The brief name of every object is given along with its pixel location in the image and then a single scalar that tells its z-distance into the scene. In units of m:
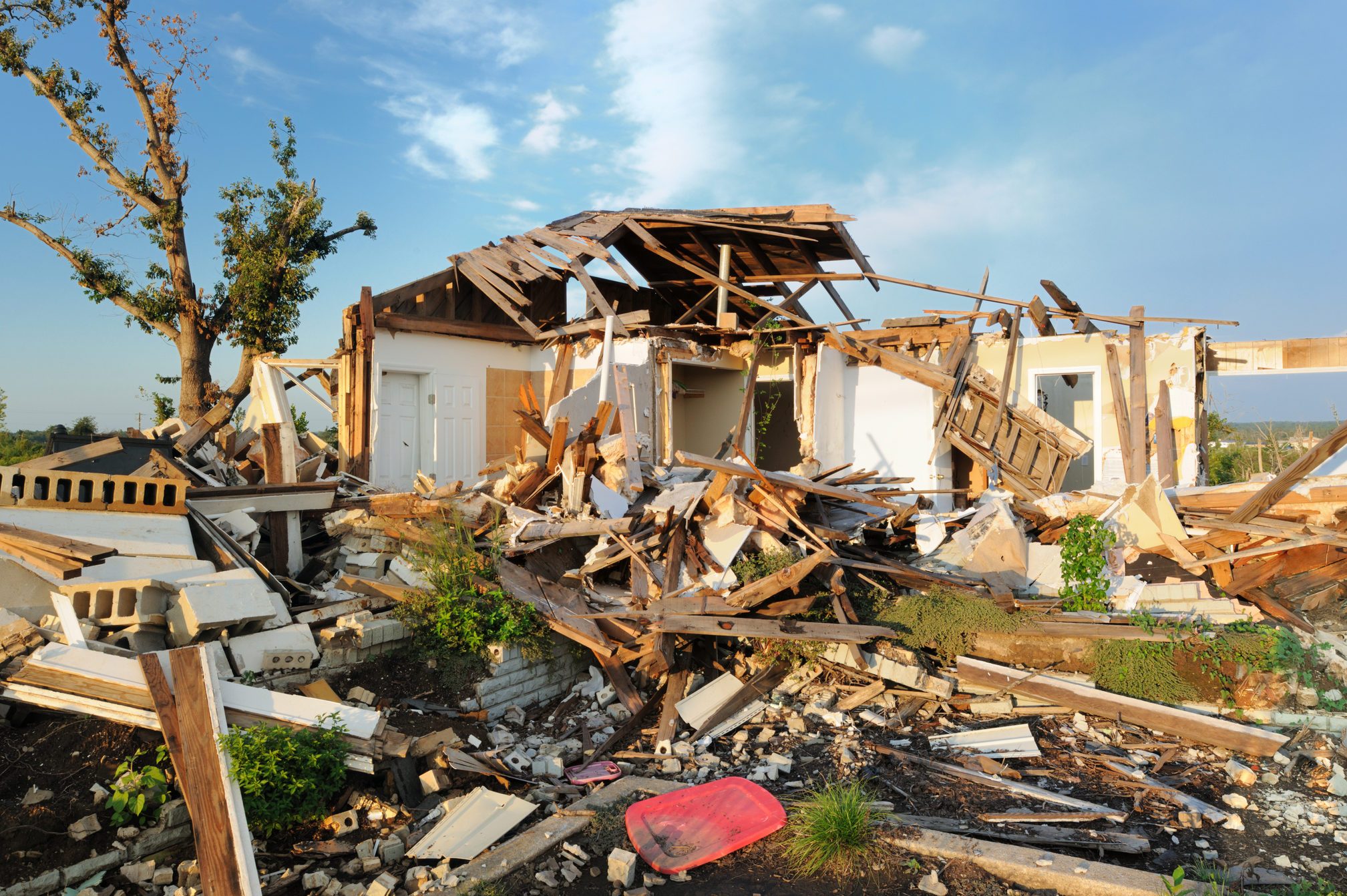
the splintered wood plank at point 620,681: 6.85
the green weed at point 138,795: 4.48
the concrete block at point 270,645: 5.80
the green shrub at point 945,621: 7.25
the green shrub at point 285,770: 4.56
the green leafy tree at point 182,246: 16.33
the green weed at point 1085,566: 7.70
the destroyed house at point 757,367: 12.28
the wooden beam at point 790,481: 7.96
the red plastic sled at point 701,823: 4.50
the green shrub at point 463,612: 6.79
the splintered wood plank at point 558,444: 9.05
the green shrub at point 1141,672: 6.54
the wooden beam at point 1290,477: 7.63
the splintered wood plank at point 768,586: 7.16
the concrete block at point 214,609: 5.65
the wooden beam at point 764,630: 6.93
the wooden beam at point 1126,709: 5.91
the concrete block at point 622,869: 4.29
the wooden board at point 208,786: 4.15
